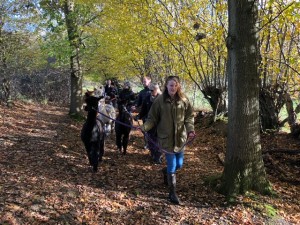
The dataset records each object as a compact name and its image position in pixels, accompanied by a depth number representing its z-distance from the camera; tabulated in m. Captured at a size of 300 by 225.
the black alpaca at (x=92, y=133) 6.58
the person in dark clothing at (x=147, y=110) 7.66
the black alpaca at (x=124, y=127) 8.30
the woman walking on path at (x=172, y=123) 5.05
